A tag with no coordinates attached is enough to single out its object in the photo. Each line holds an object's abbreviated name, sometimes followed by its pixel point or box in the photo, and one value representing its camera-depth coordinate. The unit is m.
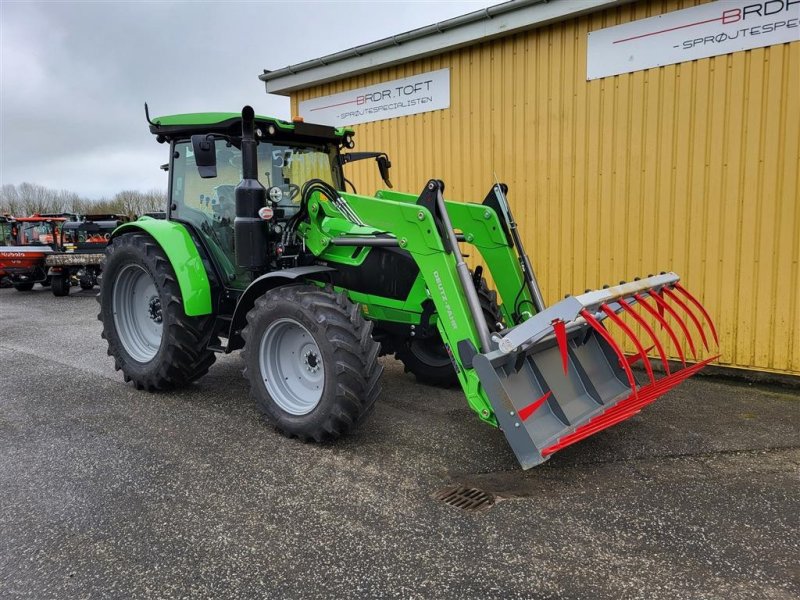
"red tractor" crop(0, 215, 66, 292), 14.43
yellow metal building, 5.51
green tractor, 3.62
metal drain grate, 3.27
